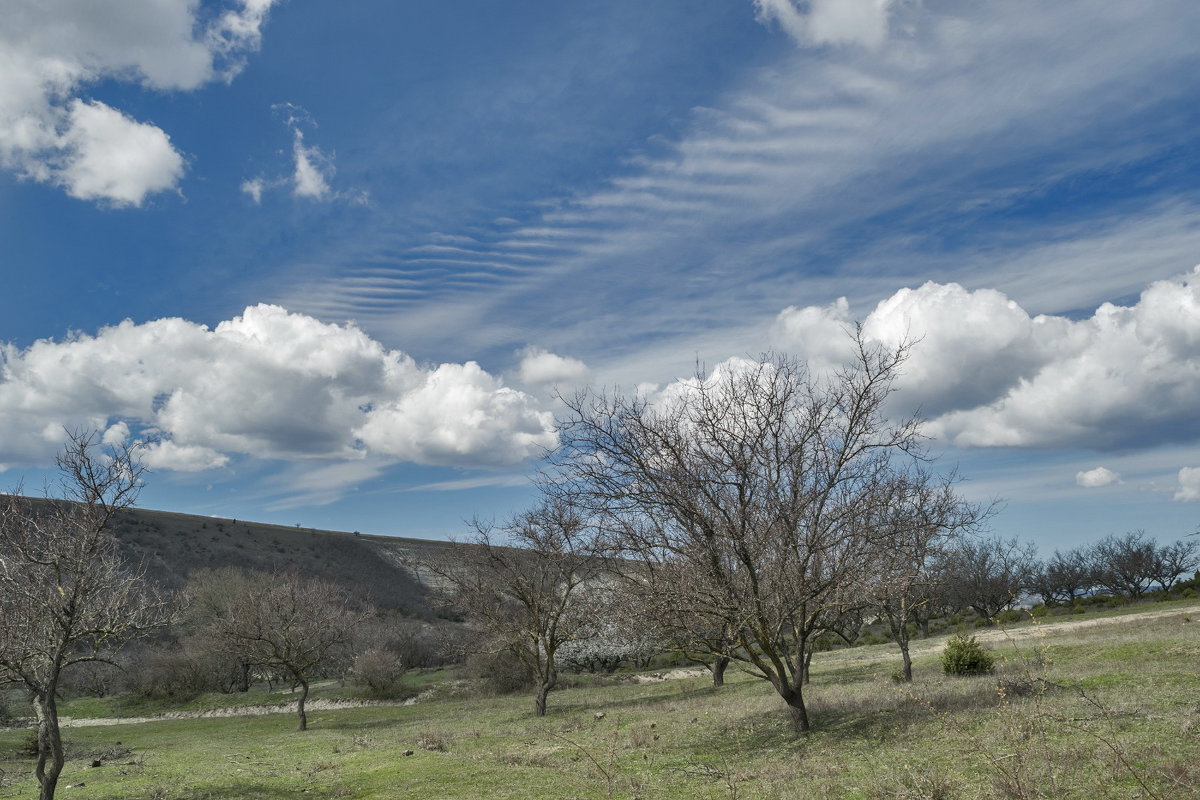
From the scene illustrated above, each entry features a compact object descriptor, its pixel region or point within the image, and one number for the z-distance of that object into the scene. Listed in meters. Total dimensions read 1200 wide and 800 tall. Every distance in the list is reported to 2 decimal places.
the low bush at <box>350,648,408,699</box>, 44.88
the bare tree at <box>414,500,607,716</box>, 28.06
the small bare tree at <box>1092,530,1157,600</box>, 64.31
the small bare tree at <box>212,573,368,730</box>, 31.89
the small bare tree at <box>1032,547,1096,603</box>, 69.62
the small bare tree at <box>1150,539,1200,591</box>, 63.75
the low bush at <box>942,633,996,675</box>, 19.47
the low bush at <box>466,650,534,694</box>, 41.84
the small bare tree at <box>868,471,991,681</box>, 12.86
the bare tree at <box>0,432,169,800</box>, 12.03
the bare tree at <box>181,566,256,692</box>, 51.50
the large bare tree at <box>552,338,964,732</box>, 12.44
